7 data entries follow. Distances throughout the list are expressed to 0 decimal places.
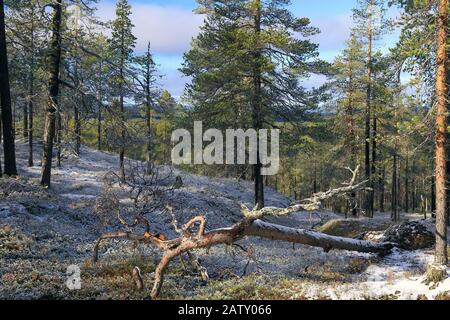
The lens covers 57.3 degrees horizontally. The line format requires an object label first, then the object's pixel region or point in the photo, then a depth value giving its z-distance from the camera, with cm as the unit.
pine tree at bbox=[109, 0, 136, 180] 3269
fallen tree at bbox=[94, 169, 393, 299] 948
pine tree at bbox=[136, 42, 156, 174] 3350
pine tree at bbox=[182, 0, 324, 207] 2252
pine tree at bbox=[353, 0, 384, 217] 3025
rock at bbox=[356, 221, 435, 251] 1469
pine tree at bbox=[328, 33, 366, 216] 3069
